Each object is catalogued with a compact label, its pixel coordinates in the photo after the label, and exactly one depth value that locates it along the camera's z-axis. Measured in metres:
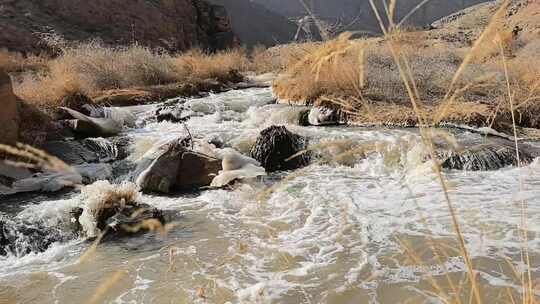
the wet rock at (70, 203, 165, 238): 4.44
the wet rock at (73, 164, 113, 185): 6.23
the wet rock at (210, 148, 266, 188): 5.90
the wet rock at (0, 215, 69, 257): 4.29
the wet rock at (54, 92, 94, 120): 8.59
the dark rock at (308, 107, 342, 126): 8.30
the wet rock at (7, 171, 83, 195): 5.76
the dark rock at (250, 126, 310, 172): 6.56
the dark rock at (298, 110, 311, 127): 8.38
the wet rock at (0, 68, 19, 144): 6.40
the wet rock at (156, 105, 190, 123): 9.05
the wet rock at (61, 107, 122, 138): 7.74
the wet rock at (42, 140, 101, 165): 6.78
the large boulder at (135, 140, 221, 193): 5.85
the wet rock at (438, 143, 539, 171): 6.03
